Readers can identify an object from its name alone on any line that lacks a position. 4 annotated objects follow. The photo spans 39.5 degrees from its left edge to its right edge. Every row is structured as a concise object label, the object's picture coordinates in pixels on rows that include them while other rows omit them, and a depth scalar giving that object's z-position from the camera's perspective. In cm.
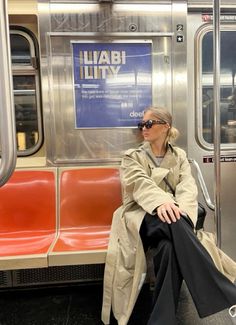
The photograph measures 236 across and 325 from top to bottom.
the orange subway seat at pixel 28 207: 253
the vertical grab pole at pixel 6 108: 93
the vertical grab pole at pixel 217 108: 180
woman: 181
